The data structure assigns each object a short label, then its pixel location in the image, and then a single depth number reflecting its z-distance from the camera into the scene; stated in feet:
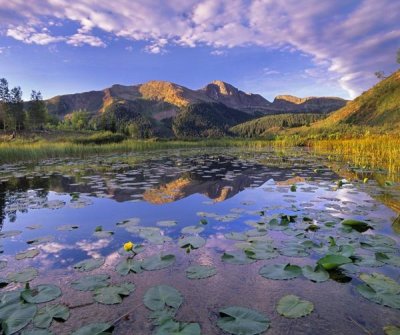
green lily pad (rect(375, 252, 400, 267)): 11.89
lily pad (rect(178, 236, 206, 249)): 14.33
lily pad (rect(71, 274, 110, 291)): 10.40
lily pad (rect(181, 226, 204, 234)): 16.66
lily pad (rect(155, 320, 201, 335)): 7.42
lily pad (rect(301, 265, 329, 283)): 10.66
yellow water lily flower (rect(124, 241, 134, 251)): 12.46
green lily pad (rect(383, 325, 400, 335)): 7.59
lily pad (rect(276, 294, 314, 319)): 8.49
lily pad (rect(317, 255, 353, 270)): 10.75
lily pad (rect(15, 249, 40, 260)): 13.62
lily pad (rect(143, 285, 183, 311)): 8.97
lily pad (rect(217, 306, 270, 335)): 7.70
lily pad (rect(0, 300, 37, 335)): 8.12
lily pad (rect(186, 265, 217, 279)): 11.11
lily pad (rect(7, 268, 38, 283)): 11.31
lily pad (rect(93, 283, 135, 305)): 9.50
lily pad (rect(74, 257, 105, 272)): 12.14
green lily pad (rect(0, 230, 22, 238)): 17.01
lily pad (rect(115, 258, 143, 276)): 11.68
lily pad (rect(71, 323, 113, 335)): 7.57
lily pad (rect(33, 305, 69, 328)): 8.35
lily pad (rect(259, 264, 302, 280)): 10.83
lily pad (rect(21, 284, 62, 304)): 9.51
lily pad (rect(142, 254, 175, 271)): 12.01
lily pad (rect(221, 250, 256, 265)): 12.41
